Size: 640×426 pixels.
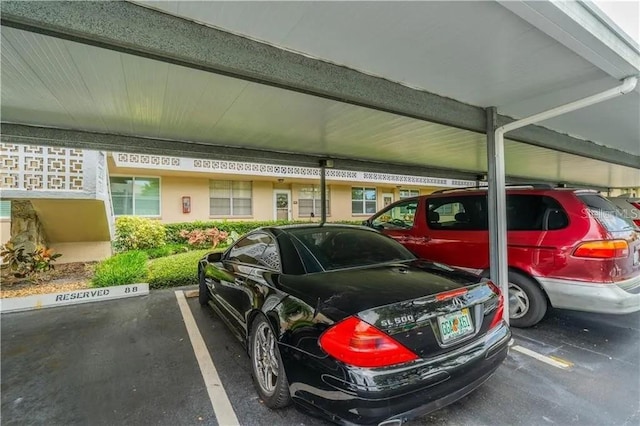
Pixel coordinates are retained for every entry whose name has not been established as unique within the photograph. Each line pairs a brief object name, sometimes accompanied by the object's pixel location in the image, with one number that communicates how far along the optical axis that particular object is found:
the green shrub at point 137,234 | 10.03
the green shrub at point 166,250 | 10.11
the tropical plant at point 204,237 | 11.53
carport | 2.20
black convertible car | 1.83
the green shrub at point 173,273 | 6.62
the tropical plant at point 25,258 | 6.62
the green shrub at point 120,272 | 6.16
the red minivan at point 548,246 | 3.45
